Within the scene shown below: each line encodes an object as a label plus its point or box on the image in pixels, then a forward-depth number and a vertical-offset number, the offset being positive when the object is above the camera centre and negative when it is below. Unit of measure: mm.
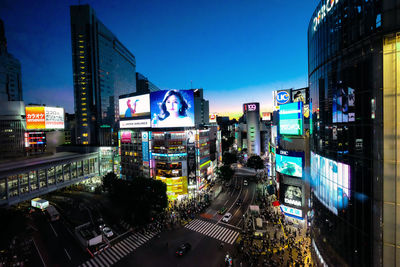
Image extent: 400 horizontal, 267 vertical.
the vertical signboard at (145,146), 46397 -4139
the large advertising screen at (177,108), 45875 +5957
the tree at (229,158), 71500 -12498
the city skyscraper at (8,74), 95375 +35632
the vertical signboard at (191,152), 43875 -5744
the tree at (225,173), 50406 -13042
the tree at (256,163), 62888 -12842
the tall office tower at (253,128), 85812 +301
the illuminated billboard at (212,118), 78562 +5326
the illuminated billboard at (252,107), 85700 +10942
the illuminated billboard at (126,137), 50875 -1668
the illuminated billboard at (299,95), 42969 +8392
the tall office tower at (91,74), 83750 +30490
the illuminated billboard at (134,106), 49438 +7586
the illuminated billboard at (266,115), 88906 +6976
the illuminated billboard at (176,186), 42912 -14183
